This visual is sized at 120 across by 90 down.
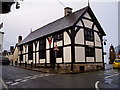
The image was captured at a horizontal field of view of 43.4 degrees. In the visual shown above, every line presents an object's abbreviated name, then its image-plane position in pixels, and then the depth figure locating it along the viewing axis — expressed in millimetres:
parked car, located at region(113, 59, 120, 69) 22938
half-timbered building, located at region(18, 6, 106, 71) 19516
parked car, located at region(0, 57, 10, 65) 33772
